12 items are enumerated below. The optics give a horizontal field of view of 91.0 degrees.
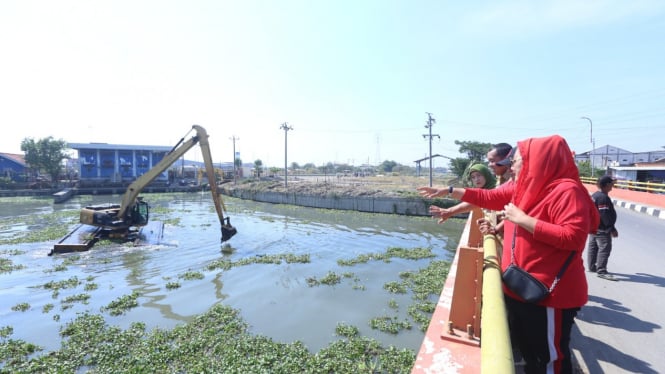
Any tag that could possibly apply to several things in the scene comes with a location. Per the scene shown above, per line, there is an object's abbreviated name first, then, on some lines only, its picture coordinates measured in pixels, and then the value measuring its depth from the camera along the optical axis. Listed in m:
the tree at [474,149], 36.75
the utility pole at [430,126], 31.84
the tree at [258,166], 58.24
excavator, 13.88
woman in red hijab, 1.79
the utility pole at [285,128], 40.84
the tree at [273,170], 65.19
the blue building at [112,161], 45.19
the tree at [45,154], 41.97
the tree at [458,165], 34.28
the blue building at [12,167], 43.91
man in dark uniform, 5.11
